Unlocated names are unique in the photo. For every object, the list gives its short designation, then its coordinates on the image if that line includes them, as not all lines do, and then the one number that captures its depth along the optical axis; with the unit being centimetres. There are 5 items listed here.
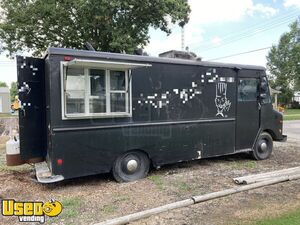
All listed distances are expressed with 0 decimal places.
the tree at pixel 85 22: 1501
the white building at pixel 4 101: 4356
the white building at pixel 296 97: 4885
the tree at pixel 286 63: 4500
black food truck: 494
